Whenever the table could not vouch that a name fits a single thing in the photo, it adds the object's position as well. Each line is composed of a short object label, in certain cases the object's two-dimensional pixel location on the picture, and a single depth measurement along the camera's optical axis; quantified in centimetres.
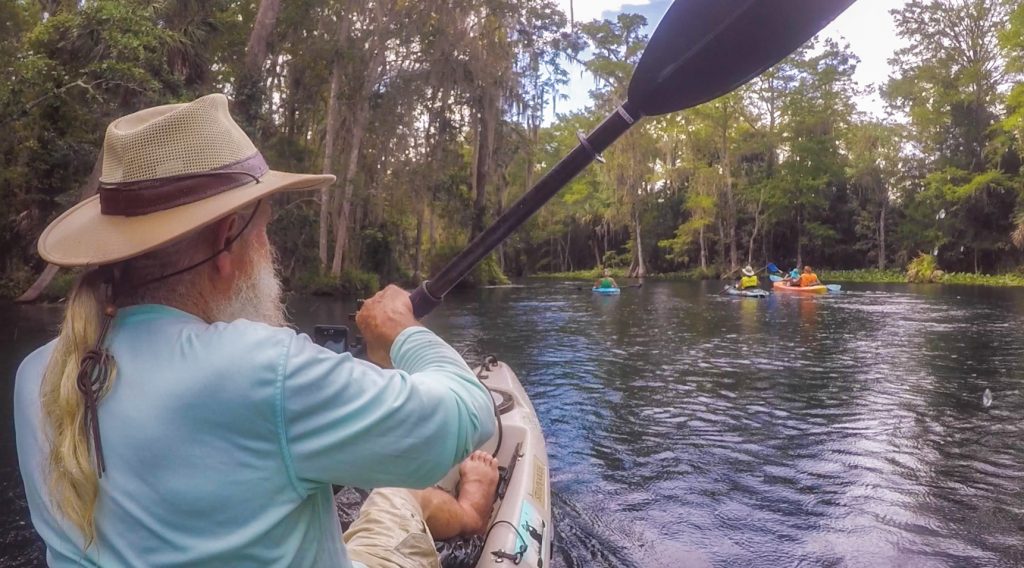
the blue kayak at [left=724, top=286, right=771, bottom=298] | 2120
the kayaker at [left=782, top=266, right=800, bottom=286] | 2350
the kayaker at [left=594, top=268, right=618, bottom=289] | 2405
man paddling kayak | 106
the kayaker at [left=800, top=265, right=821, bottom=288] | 2281
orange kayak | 2253
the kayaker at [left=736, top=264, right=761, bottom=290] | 2272
